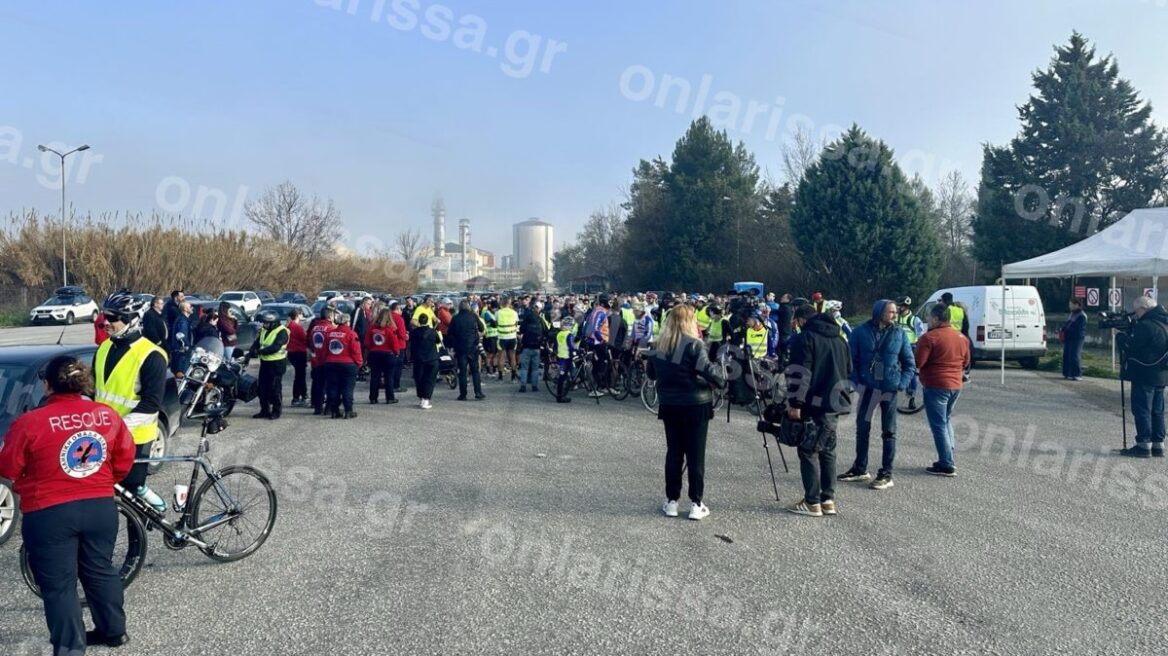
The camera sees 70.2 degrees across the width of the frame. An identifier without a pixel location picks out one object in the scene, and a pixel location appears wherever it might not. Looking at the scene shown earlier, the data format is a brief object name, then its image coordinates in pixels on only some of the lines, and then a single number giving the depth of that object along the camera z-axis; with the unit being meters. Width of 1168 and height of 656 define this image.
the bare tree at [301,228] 66.94
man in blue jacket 7.81
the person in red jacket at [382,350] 12.89
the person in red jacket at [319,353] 11.84
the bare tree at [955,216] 61.28
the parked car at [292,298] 43.25
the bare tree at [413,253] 81.38
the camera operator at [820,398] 6.71
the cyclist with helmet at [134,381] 5.41
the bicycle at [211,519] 4.95
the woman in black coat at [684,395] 6.36
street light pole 42.58
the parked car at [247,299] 39.72
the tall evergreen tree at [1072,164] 38.72
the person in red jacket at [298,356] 13.05
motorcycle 6.74
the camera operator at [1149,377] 9.06
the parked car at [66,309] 38.00
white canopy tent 16.12
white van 18.62
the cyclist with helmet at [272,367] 11.91
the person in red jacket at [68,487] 3.79
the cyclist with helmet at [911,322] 11.93
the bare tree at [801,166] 55.44
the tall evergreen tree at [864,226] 40.88
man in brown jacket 8.02
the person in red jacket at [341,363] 11.71
